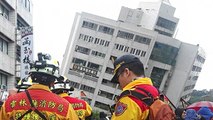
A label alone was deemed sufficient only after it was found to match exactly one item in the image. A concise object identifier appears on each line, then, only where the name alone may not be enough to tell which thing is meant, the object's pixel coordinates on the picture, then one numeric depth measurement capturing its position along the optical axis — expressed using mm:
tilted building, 48438
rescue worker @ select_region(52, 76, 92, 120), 5395
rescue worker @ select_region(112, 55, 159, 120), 2959
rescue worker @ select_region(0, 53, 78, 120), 3449
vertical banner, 16933
